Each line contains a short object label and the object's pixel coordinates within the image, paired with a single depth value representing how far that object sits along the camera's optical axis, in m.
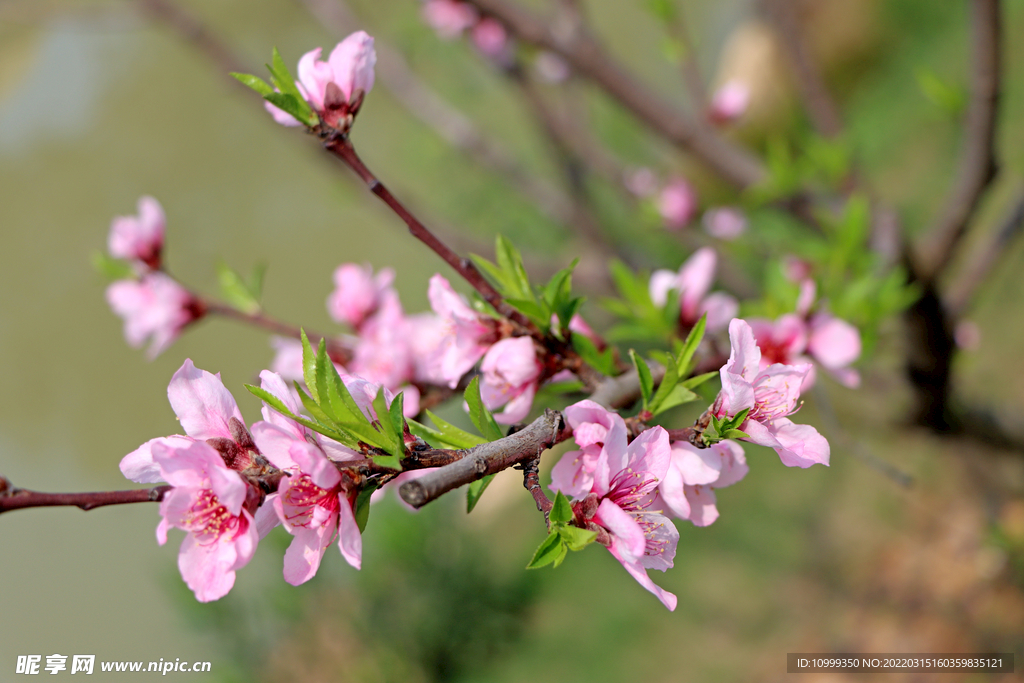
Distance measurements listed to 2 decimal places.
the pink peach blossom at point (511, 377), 0.64
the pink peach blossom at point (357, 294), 0.71
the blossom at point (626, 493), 0.61
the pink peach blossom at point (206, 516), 0.60
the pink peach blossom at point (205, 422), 0.61
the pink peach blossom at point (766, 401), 0.61
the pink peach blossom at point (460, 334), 0.65
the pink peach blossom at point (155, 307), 0.72
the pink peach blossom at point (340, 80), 0.63
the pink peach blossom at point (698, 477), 0.62
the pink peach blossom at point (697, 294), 0.69
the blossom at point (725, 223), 1.58
